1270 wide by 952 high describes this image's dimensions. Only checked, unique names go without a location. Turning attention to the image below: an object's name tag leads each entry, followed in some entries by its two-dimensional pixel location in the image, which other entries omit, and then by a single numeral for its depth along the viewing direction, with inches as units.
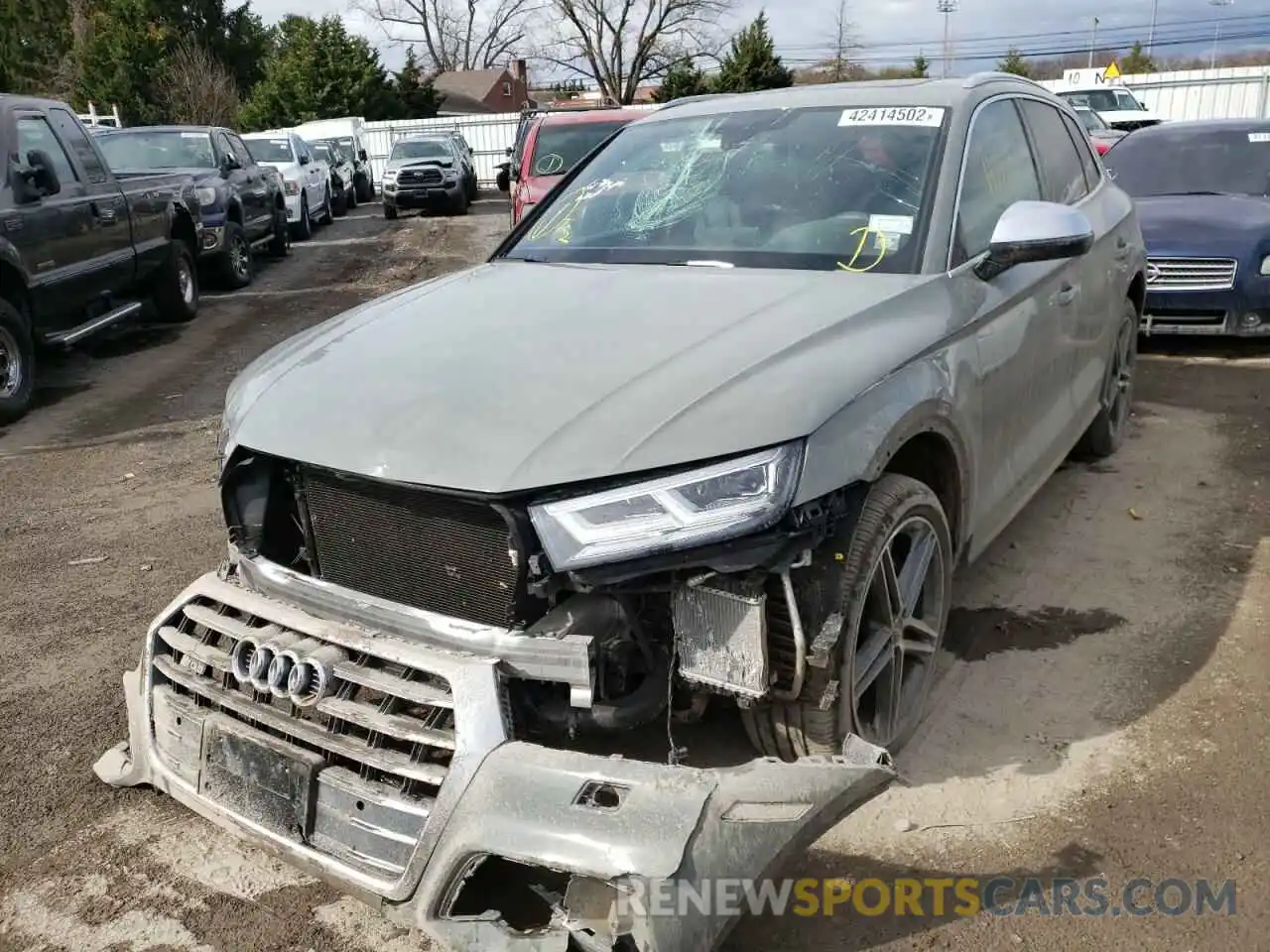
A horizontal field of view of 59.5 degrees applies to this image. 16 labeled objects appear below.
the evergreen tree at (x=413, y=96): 1770.4
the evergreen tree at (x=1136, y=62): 2591.0
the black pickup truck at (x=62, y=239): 298.0
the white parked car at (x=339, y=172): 921.5
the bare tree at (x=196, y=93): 1371.8
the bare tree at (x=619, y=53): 2295.8
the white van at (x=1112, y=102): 932.6
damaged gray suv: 85.0
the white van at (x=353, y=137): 1089.4
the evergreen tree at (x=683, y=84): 1482.5
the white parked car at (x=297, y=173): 716.0
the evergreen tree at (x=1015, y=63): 1882.3
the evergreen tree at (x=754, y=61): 1450.5
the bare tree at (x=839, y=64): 2406.5
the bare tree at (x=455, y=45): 2822.3
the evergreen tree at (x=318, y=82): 1535.4
